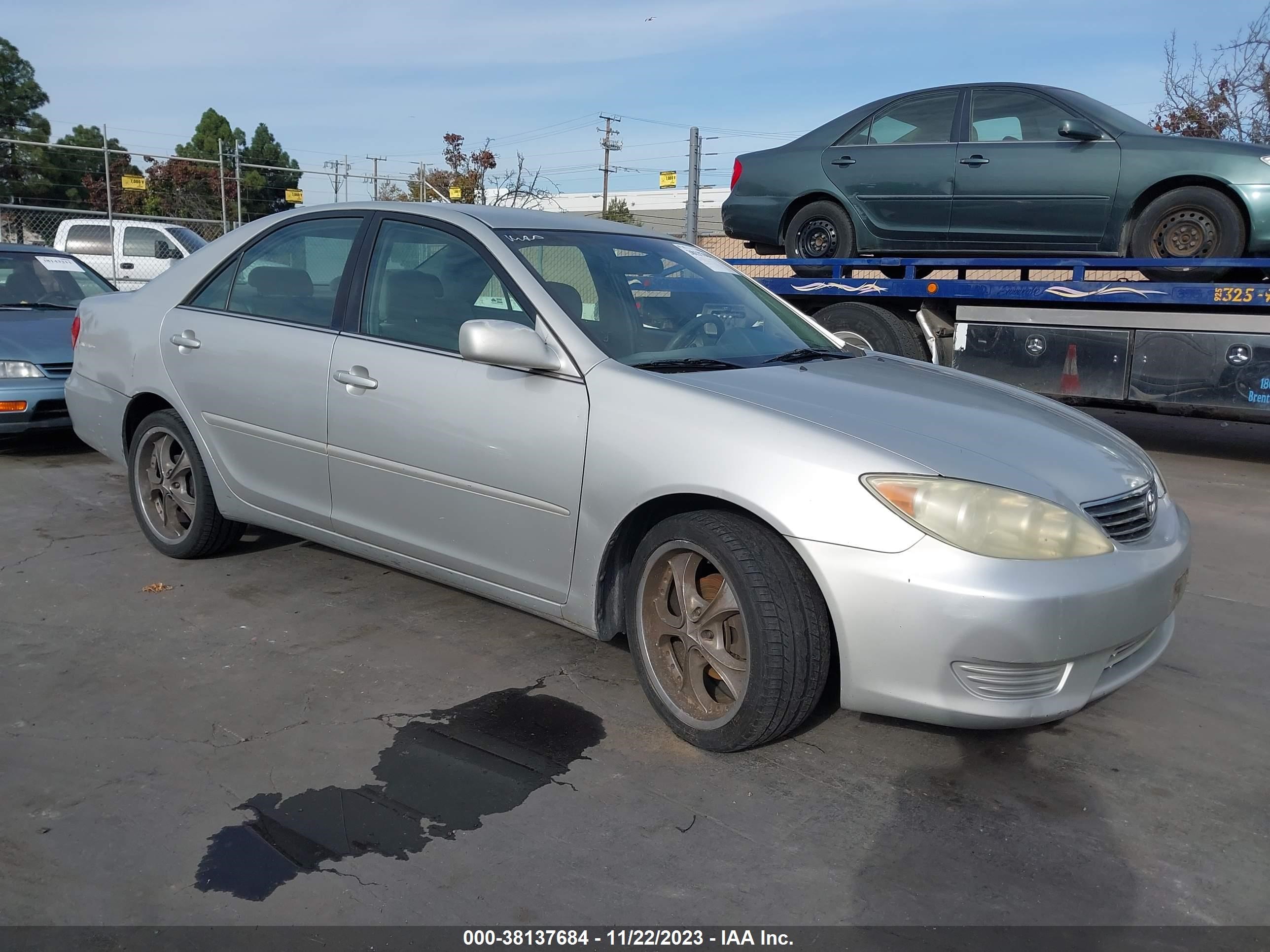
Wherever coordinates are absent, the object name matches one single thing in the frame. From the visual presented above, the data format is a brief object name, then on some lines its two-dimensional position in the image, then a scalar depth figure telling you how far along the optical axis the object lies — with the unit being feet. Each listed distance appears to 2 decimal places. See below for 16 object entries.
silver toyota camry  9.29
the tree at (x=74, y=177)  123.54
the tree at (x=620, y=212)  132.77
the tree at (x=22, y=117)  122.93
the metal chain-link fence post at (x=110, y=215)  56.70
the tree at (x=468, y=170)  111.45
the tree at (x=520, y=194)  104.73
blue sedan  23.56
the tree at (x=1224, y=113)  57.21
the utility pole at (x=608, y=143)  147.95
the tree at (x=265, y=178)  117.08
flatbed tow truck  24.35
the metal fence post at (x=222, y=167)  66.38
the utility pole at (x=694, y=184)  39.83
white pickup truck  56.75
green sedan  23.91
